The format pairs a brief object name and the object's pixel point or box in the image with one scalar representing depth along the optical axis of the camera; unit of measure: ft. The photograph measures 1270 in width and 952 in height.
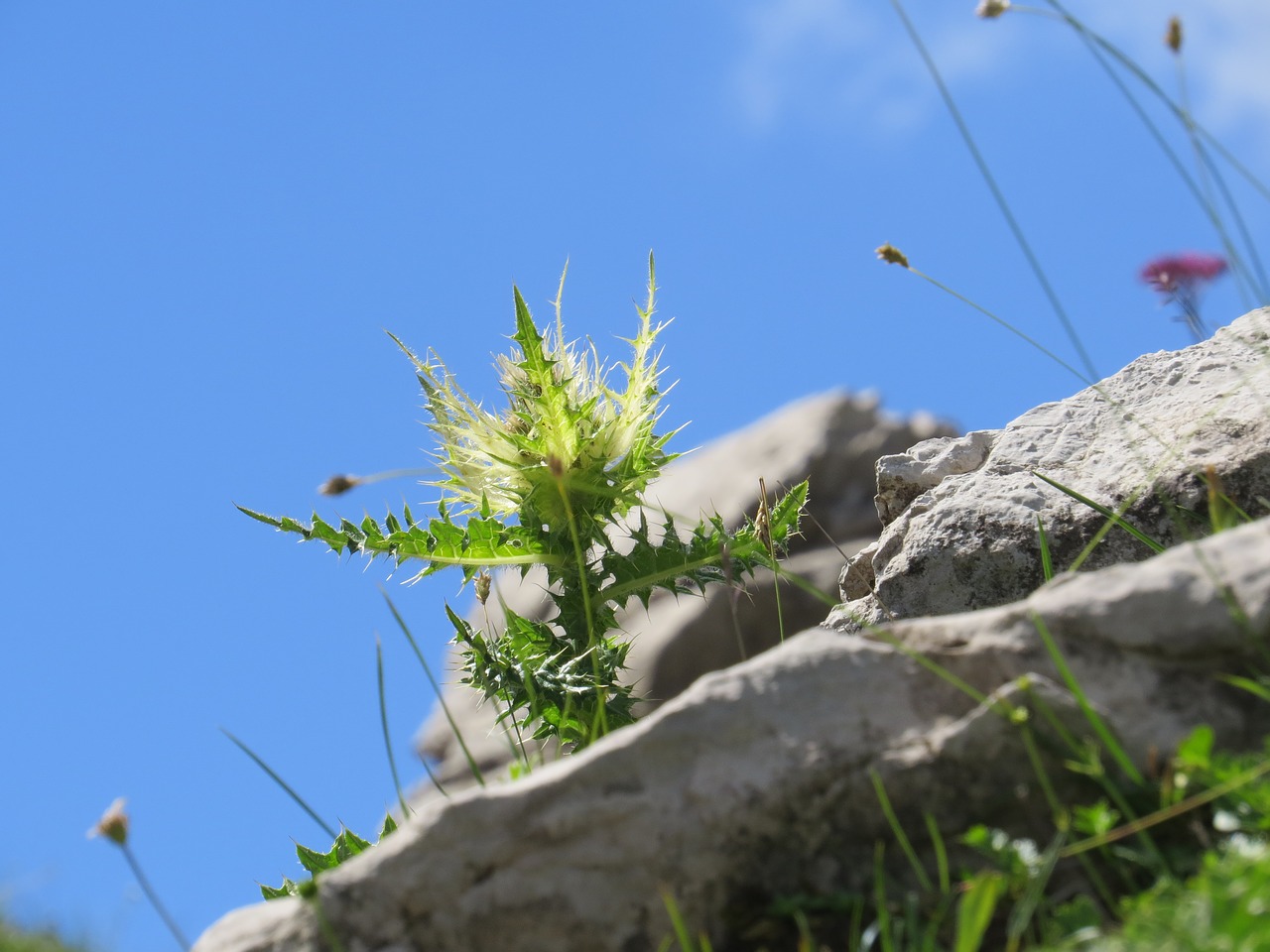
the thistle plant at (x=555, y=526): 11.55
